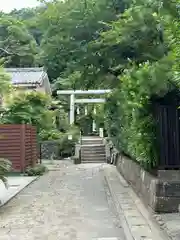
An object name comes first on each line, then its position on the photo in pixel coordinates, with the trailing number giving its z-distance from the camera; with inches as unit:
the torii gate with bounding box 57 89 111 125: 1300.4
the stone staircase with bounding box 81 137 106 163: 1060.8
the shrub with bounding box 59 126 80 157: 1161.4
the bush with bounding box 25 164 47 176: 693.9
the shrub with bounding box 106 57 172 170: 285.8
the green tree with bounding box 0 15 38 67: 1588.3
